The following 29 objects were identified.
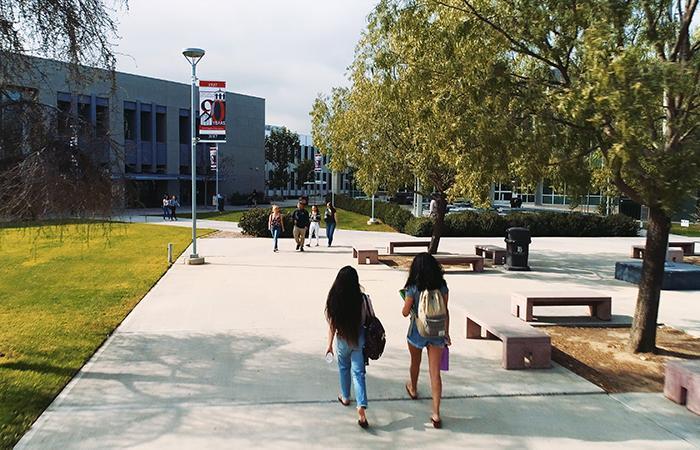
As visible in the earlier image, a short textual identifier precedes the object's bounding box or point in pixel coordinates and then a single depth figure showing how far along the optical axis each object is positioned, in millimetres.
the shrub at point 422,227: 23781
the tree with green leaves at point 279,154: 72375
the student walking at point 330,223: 19328
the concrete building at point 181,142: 47312
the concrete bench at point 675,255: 16469
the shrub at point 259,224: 22328
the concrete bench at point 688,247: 18234
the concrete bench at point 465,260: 14164
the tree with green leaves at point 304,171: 81562
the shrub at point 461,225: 24125
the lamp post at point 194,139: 14844
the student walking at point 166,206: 32969
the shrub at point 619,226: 25078
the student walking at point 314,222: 19344
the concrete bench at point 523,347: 6504
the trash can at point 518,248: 14625
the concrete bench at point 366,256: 15289
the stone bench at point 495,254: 16000
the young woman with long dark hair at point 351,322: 4914
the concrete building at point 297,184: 79750
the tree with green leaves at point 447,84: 7086
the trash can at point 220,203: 42209
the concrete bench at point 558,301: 8602
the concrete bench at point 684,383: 5293
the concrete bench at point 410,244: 16789
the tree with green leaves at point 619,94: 5523
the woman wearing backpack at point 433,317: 4992
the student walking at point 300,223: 17562
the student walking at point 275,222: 17812
